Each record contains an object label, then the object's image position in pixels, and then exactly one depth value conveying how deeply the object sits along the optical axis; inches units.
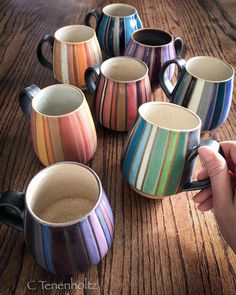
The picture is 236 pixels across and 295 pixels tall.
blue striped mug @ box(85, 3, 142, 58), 28.8
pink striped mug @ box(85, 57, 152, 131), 21.3
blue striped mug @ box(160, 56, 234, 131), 21.1
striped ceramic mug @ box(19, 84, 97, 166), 18.3
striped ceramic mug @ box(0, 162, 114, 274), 13.4
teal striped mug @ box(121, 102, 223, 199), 16.5
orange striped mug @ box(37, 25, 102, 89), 24.3
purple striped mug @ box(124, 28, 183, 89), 25.1
